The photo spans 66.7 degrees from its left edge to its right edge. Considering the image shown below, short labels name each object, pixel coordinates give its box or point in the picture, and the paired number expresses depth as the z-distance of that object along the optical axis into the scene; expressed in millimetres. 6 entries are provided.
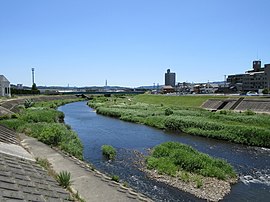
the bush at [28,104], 41560
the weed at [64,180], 8933
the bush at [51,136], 16112
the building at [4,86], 55038
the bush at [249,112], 29325
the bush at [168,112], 33770
